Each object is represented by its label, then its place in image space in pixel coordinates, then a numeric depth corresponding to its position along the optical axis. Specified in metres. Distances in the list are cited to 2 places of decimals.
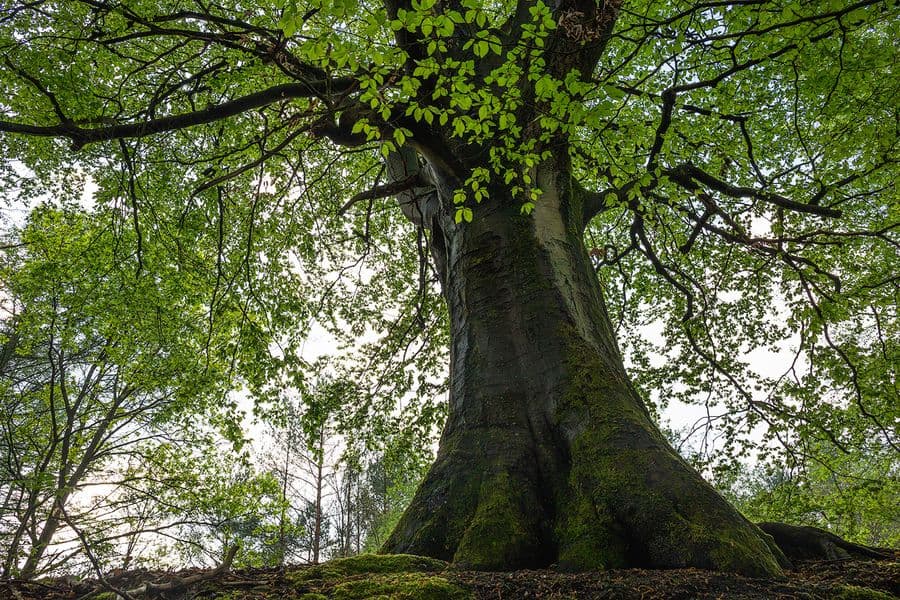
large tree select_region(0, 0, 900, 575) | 2.76
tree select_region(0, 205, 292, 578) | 8.88
